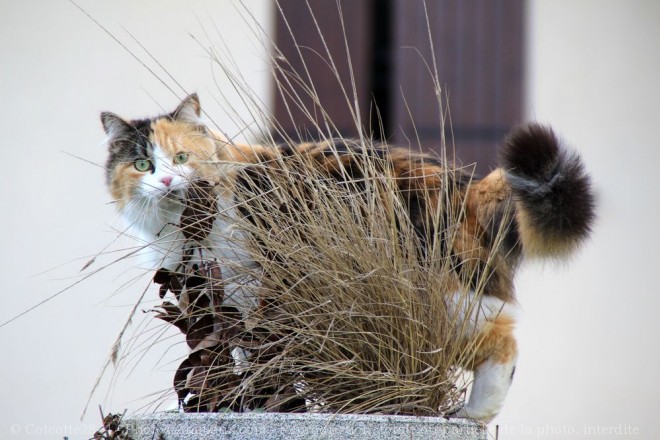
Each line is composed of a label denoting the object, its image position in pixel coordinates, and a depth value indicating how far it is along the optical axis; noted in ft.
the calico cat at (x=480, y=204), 17.04
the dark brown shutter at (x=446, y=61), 22.00
